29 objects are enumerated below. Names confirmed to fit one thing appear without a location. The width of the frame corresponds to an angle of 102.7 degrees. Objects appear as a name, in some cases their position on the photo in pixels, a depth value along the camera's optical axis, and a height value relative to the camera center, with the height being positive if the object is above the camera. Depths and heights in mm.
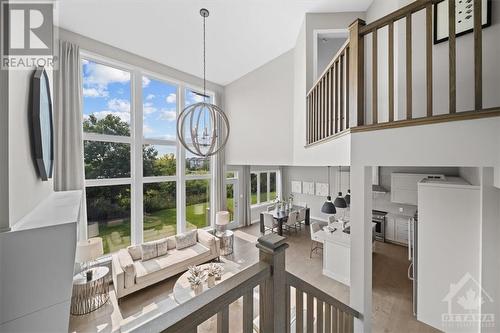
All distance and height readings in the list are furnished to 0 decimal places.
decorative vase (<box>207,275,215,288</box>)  3693 -2146
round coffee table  3415 -2223
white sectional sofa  3746 -2094
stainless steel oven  6148 -1785
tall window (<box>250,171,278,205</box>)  8227 -906
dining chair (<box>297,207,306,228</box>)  7518 -1950
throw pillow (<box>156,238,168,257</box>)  4594 -1890
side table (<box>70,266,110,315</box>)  3328 -2181
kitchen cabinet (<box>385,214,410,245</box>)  5847 -1887
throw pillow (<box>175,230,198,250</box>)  5000 -1895
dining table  6875 -1783
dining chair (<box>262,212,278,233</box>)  6953 -1961
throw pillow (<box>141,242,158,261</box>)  4391 -1896
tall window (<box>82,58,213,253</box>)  4180 +172
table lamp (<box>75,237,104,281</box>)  3375 -1452
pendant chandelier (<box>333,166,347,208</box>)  4957 -931
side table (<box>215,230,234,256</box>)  5559 -2190
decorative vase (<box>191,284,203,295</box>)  3506 -2188
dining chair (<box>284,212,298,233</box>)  7027 -1912
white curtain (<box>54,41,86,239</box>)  3539 +812
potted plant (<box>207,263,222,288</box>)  3731 -2128
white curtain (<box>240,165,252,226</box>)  7535 -1114
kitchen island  4262 -1989
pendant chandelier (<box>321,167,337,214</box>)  4905 -1047
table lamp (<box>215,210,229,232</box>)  5809 -1534
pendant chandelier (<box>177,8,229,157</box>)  3434 +742
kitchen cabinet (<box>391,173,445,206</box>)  5371 -603
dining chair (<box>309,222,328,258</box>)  4978 -1843
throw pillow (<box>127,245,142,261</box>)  4375 -1897
